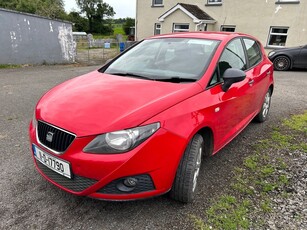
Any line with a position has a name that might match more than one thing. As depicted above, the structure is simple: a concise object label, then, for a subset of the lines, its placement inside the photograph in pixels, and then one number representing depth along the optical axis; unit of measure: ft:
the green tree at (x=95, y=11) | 197.67
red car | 6.17
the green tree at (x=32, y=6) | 124.98
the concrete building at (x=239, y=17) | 44.96
